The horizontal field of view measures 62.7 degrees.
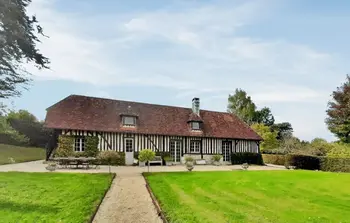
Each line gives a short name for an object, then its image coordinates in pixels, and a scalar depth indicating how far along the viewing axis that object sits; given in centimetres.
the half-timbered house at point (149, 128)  1930
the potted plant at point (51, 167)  1377
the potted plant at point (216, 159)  2131
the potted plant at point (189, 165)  1558
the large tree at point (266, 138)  3481
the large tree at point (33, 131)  2652
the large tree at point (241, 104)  4041
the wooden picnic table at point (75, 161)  1571
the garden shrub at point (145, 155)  1543
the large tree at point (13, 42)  764
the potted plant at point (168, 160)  2059
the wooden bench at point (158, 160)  1998
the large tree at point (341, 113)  2694
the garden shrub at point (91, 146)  1870
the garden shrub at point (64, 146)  1794
